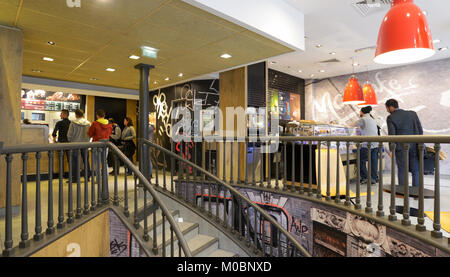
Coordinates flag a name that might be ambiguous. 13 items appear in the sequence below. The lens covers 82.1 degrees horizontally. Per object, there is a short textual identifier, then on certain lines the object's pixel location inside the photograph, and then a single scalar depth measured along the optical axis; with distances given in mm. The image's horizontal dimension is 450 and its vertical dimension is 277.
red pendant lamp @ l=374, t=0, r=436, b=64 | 1846
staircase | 3834
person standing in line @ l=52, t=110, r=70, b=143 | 5436
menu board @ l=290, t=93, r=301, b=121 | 8570
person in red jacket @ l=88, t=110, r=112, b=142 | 4902
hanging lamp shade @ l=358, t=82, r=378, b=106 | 5844
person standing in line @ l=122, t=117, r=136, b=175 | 6861
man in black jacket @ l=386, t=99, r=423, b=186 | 3867
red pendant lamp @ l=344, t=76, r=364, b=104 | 5410
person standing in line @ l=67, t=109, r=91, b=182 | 5113
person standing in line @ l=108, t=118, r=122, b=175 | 7357
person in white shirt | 5379
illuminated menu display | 8336
